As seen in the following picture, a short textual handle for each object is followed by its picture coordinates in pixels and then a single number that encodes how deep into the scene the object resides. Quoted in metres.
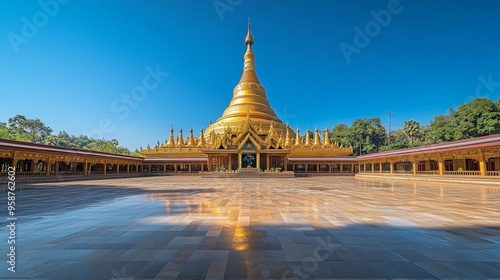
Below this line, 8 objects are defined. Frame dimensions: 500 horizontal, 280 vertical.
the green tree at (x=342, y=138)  68.89
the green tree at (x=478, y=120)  40.78
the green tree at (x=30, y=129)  71.19
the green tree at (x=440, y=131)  45.91
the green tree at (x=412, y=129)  64.25
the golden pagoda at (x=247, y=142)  36.88
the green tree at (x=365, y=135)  67.69
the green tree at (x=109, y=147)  76.81
